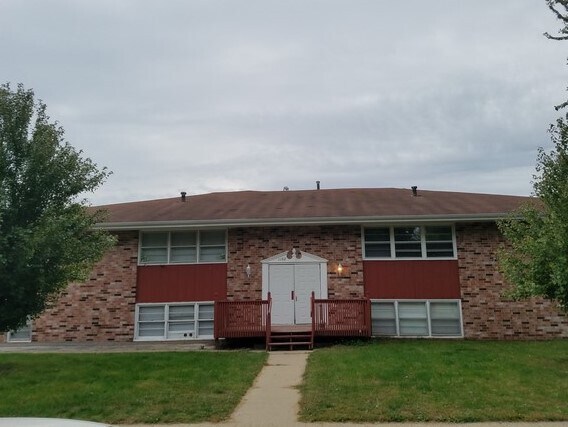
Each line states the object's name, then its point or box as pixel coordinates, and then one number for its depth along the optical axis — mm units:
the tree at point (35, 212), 10297
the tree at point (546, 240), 10276
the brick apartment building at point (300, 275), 16594
